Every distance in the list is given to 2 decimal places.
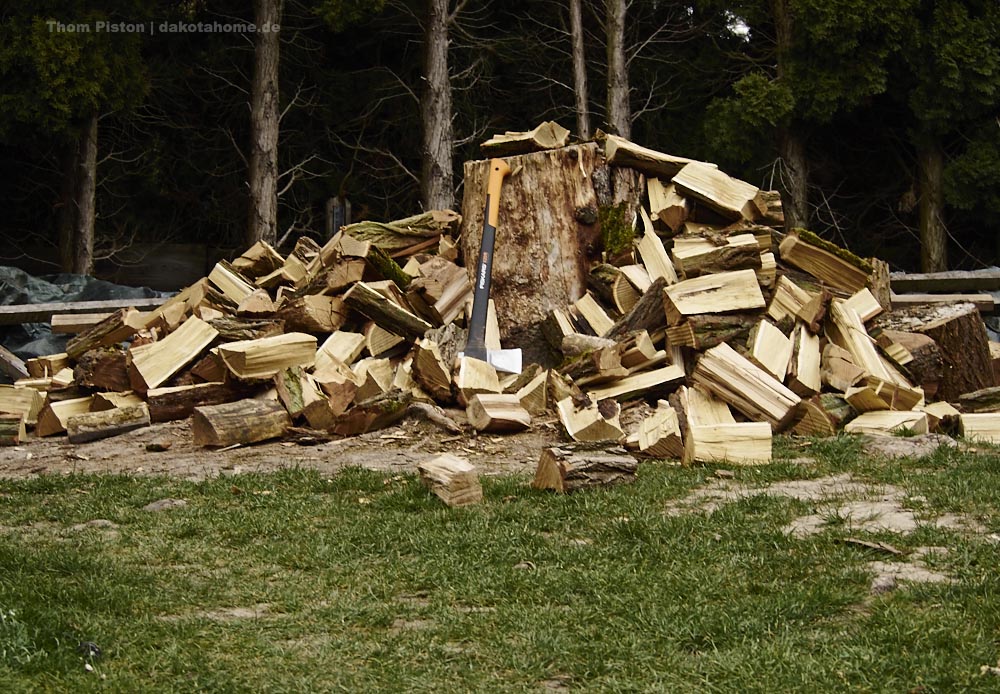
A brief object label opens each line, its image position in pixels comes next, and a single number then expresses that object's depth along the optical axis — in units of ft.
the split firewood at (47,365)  30.27
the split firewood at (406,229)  29.40
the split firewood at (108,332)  29.09
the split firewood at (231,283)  30.27
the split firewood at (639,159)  27.94
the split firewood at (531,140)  28.22
